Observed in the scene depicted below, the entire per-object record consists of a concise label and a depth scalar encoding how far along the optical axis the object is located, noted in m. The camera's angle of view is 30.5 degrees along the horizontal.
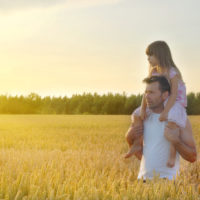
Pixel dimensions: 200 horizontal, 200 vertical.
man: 4.20
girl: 4.16
